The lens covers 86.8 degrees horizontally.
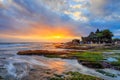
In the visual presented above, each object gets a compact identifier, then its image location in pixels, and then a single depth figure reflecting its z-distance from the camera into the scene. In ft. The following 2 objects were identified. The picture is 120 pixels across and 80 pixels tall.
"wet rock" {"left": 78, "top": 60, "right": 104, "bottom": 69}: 35.49
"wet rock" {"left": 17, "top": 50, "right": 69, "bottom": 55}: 66.64
